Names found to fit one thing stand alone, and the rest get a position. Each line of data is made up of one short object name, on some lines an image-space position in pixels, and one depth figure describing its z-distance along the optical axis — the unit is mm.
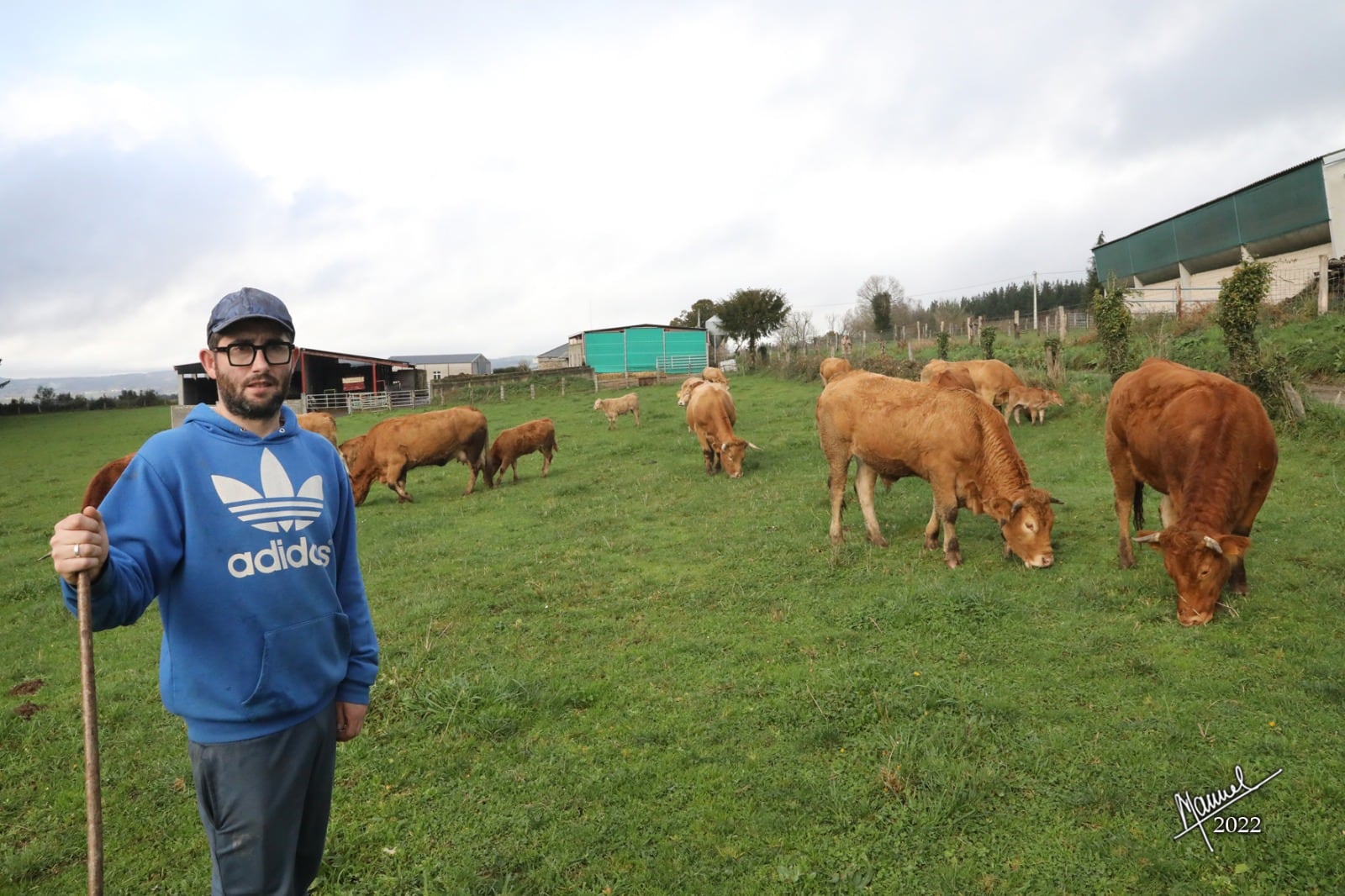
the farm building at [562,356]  70362
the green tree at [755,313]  55781
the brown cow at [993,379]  17422
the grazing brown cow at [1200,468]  6027
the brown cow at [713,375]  27266
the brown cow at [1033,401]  16828
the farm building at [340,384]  43375
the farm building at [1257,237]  25734
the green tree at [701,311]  84312
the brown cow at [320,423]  19609
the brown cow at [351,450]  15414
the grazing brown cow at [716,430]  14914
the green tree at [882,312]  57531
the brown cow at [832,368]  17281
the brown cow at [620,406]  25911
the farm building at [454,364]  89938
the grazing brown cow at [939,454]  7938
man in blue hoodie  2338
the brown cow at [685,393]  23156
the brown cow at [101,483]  10336
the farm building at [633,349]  52094
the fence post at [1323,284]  18000
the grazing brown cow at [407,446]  15016
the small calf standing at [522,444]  16688
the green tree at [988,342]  24172
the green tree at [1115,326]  16078
